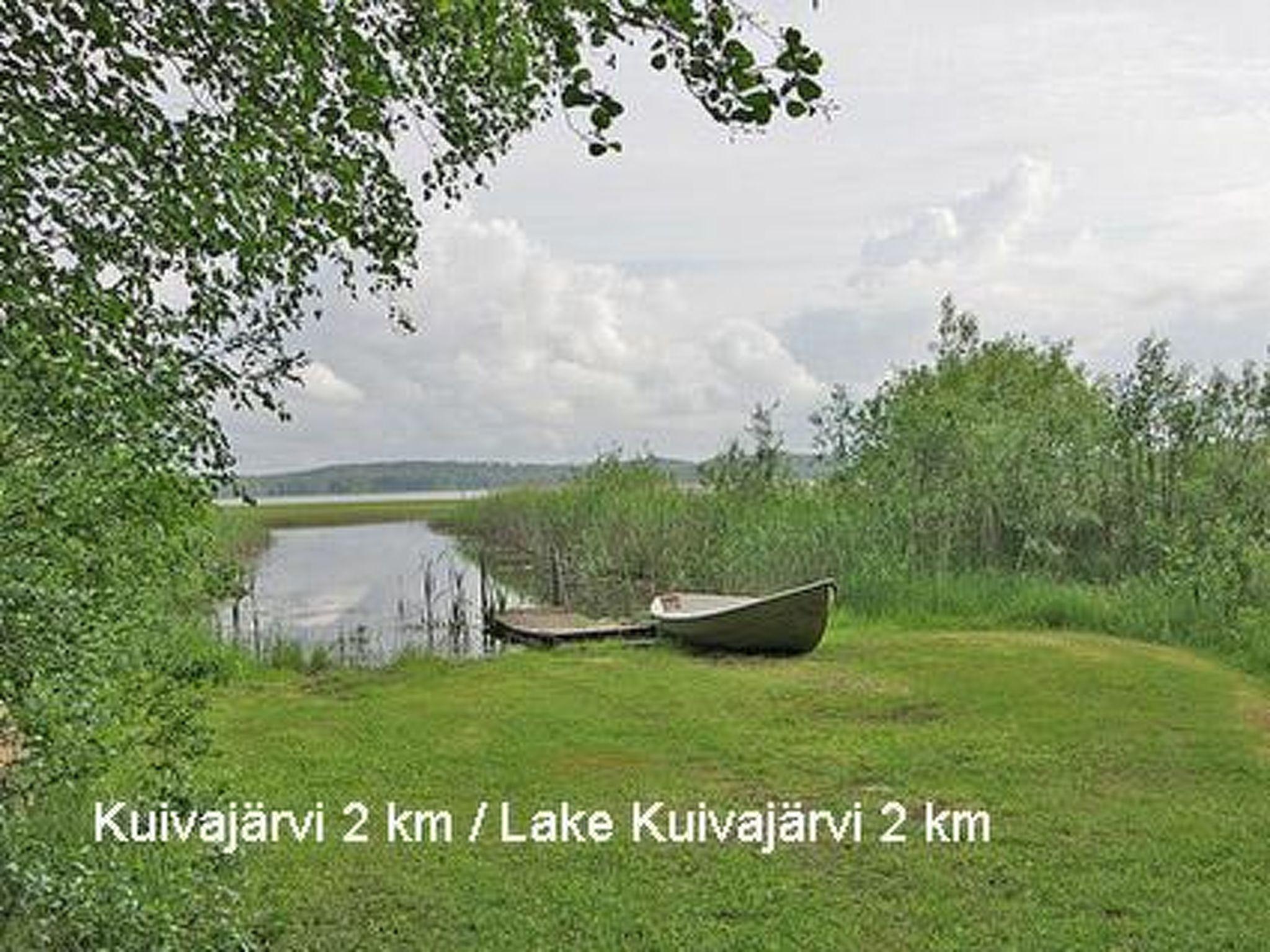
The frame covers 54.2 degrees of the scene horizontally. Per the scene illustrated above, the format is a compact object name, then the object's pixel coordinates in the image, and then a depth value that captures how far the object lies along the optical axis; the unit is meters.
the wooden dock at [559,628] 12.14
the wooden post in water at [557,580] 15.98
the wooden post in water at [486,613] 13.81
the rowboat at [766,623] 9.78
